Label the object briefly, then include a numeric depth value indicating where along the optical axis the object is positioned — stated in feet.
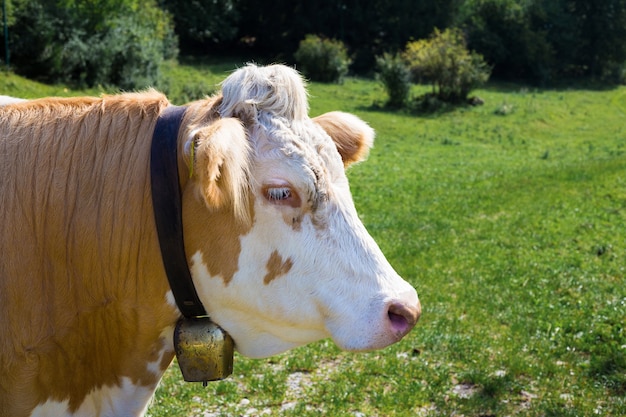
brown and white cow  7.64
